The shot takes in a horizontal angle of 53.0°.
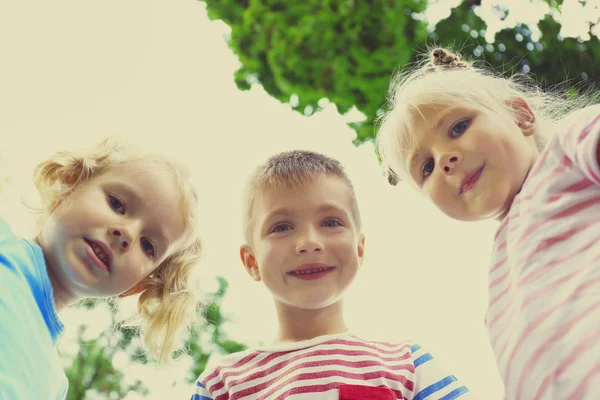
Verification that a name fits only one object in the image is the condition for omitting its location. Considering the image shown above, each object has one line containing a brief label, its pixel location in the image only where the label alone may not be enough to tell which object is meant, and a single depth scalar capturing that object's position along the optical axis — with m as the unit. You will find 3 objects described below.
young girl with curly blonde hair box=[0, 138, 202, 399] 1.09
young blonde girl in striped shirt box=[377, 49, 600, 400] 0.77
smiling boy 1.04
